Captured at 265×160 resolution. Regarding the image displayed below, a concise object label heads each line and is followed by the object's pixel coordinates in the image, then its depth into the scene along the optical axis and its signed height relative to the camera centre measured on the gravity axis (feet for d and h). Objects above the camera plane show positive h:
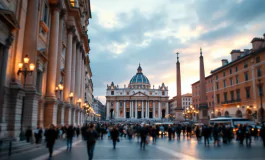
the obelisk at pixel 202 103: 126.23 +7.96
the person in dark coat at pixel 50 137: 37.37 -2.67
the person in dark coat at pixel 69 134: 50.25 -2.98
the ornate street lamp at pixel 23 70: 44.83 +8.96
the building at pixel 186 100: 470.39 +35.46
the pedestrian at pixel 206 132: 64.64 -3.36
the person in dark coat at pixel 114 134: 54.40 -3.28
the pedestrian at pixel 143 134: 56.97 -3.38
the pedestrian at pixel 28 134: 50.19 -2.97
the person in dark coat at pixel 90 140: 33.70 -2.82
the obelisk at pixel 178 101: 149.18 +10.64
